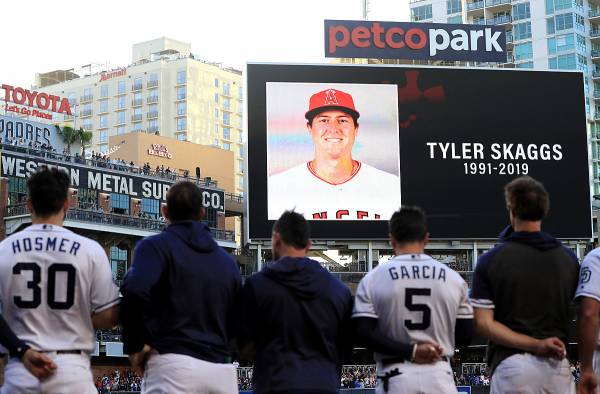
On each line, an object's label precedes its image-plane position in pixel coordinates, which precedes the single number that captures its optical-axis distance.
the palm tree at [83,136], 70.44
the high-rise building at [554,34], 95.12
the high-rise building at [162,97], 124.94
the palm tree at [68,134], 70.12
